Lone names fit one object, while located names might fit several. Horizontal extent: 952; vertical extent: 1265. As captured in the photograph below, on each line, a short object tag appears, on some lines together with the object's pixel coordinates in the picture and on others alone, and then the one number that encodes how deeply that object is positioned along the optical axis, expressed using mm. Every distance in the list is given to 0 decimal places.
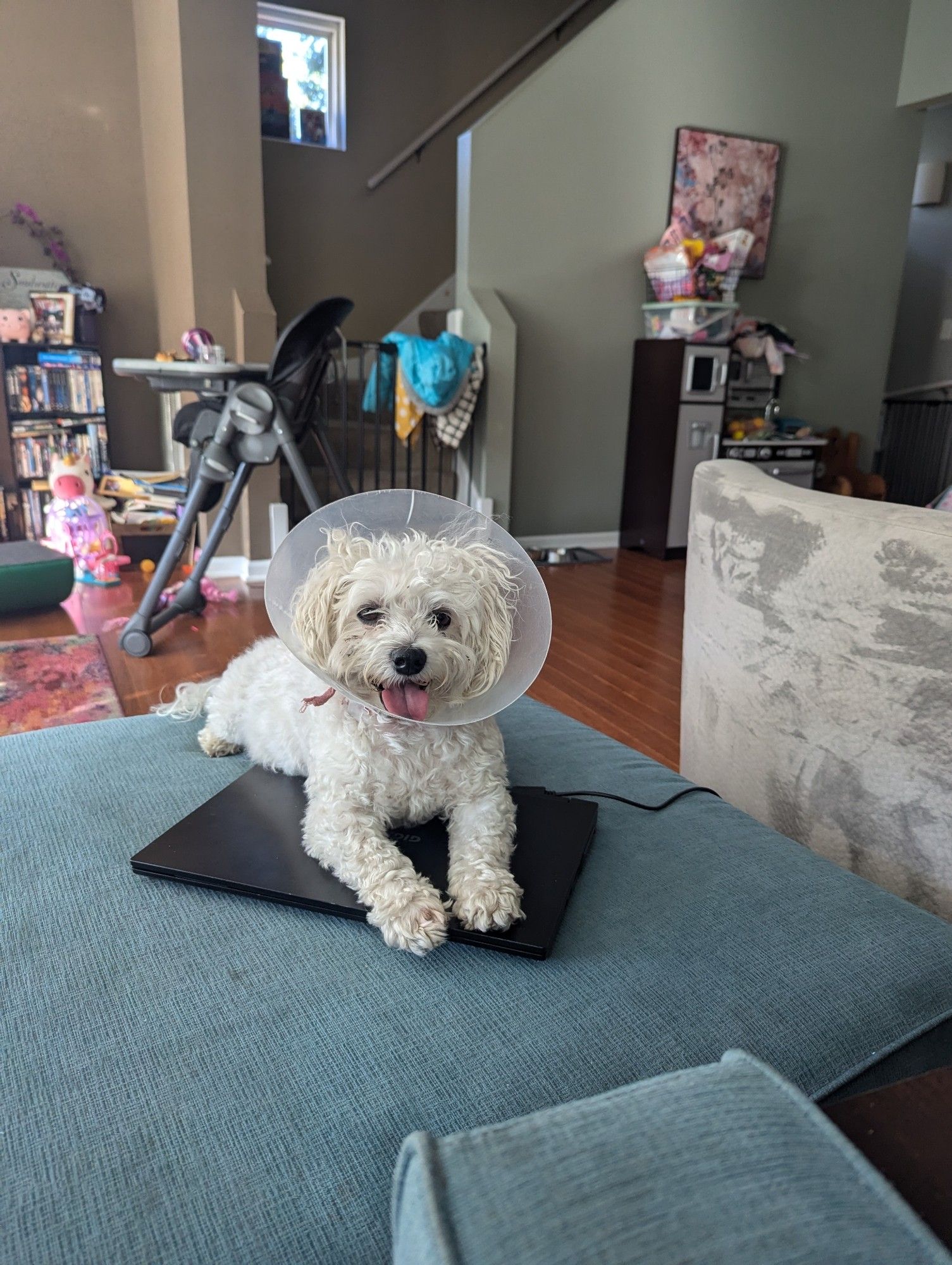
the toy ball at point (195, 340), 3092
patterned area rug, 2379
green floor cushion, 3209
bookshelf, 4578
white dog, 914
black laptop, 908
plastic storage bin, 4668
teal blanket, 4250
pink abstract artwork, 4832
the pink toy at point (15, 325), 4484
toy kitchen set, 4746
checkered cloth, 4449
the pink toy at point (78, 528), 3918
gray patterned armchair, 1077
